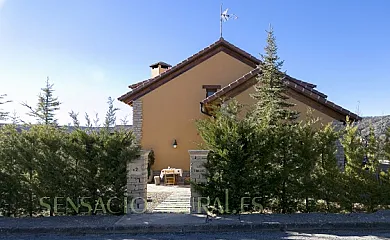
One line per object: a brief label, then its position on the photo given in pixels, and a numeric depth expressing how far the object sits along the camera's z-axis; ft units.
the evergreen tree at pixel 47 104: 59.67
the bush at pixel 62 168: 24.43
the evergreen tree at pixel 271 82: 41.39
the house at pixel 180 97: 55.83
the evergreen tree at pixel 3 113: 45.83
